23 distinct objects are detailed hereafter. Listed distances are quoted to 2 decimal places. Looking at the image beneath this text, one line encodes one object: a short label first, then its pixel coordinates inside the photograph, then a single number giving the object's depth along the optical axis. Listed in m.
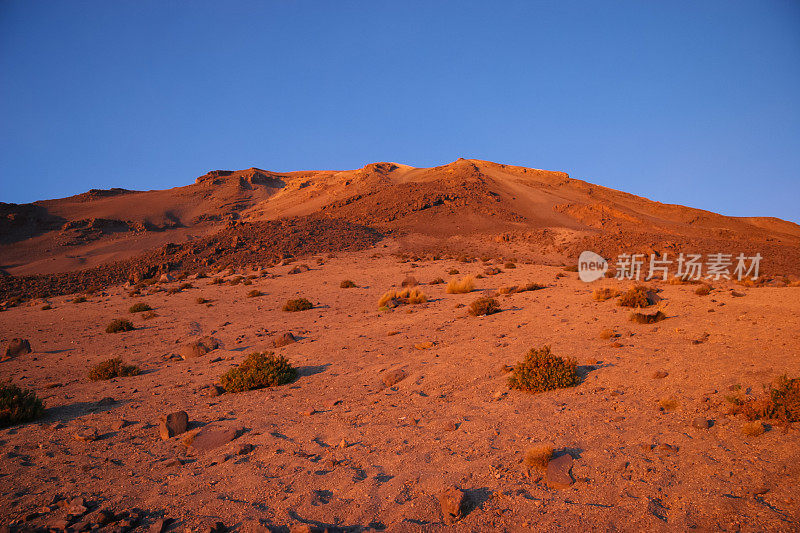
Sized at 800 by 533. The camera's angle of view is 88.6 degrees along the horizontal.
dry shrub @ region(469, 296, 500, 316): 13.18
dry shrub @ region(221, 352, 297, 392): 8.37
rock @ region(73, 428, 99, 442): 6.05
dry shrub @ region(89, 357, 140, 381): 10.03
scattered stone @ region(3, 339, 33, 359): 12.71
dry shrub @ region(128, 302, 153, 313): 18.75
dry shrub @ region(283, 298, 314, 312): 17.17
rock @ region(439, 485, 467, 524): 3.84
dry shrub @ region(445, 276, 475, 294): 17.91
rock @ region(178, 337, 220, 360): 11.59
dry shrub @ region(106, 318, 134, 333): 15.36
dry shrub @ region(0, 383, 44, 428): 6.68
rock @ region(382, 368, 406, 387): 8.10
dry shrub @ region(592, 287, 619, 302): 13.02
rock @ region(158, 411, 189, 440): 6.15
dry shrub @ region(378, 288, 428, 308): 16.50
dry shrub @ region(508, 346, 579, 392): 6.95
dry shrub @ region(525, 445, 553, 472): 4.56
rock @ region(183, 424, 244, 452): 5.75
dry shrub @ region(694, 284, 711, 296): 12.11
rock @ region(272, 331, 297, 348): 12.02
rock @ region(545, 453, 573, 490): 4.22
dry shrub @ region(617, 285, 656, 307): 11.54
